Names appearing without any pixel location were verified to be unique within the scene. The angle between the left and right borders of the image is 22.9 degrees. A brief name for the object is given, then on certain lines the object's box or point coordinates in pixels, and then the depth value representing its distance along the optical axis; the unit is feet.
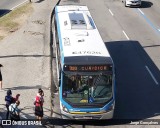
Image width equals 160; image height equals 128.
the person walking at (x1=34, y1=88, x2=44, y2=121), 57.77
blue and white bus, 57.21
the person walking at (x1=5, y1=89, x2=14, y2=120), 58.59
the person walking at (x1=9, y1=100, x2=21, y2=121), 55.80
